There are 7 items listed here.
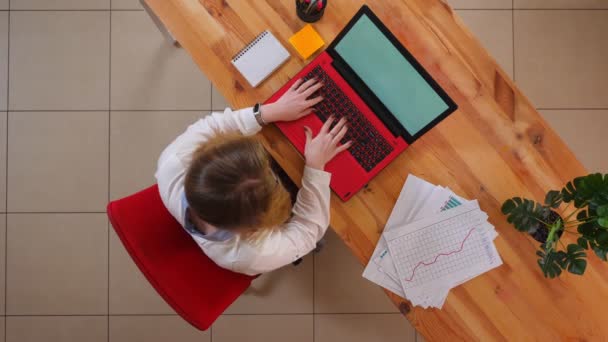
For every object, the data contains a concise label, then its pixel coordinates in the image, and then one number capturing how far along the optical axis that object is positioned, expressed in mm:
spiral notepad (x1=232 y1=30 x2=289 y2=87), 1277
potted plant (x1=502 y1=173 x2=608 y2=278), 1116
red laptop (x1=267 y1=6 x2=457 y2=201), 1225
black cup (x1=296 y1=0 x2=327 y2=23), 1255
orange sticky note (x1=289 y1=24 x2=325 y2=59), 1279
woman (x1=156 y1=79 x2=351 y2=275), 1005
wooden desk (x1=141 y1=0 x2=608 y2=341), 1277
